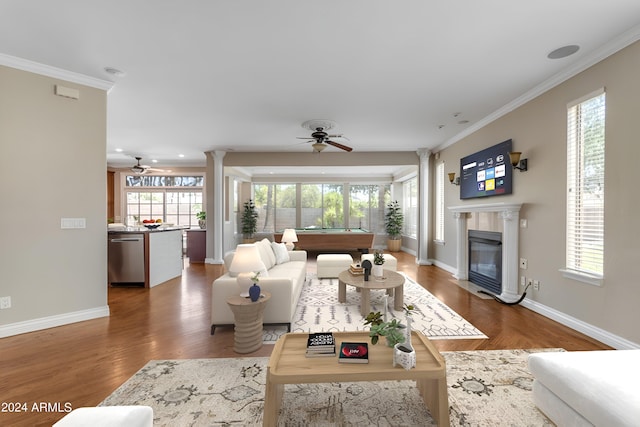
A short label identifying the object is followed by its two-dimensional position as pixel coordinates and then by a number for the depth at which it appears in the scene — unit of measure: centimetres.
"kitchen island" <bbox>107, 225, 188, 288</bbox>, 475
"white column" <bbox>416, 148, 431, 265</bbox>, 679
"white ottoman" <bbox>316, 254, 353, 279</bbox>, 523
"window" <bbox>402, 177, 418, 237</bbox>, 883
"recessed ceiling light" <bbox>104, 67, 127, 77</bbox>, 311
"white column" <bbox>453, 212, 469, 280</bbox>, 530
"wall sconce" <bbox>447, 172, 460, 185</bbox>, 559
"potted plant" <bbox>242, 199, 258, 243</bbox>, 912
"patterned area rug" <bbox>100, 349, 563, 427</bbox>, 174
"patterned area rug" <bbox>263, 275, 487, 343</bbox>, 300
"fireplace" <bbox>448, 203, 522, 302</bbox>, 392
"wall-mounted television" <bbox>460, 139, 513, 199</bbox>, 414
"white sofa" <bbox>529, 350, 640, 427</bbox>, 131
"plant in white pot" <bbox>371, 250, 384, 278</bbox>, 374
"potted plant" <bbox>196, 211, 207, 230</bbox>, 751
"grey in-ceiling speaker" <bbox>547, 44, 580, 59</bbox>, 269
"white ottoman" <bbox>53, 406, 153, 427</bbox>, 105
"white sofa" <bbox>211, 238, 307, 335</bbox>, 292
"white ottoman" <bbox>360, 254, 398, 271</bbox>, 493
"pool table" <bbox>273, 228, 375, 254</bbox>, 732
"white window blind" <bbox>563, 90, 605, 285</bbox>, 279
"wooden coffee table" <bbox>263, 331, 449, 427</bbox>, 155
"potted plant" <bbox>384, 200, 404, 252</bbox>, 929
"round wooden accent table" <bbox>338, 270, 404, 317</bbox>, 343
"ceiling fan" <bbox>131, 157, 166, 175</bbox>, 751
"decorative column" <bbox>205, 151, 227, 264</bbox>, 693
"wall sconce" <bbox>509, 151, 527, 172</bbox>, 379
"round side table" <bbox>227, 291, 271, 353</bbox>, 255
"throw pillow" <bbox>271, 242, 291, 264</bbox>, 465
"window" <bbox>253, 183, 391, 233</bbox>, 1004
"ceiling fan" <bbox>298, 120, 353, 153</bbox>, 479
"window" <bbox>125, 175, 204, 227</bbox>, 899
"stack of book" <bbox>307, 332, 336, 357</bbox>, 177
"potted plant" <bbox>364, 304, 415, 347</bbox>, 172
